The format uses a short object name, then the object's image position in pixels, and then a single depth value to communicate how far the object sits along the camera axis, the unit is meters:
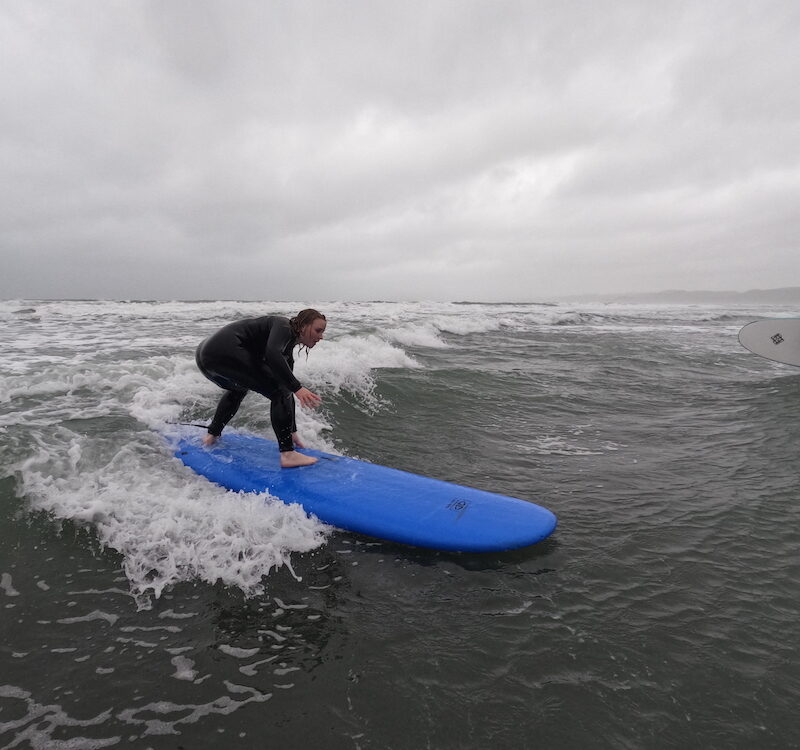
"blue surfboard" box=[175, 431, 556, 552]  3.45
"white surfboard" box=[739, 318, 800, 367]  11.10
